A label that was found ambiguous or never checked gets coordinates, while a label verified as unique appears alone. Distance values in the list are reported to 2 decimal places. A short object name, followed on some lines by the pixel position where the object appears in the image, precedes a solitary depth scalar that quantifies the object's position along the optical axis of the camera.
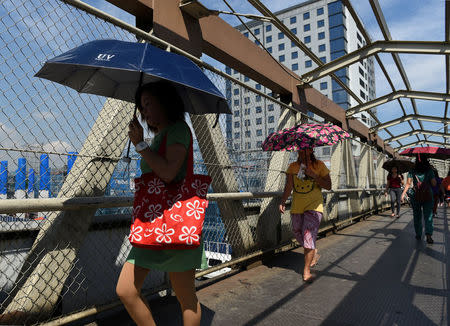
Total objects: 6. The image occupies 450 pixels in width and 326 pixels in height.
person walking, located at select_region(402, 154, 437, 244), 5.93
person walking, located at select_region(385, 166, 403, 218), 10.20
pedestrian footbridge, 2.40
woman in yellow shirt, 3.91
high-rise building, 56.06
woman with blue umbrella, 1.63
